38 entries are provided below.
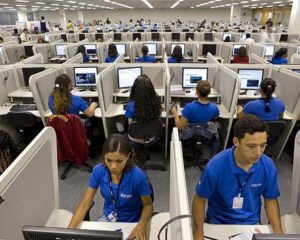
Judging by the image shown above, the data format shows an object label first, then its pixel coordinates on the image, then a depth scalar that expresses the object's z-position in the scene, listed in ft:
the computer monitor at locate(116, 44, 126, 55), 21.98
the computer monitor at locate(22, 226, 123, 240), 2.68
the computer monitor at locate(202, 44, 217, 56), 21.59
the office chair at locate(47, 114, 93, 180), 8.43
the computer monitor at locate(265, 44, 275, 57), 20.79
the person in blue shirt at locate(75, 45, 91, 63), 18.69
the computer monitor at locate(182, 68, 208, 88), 12.28
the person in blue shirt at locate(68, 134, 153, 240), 4.82
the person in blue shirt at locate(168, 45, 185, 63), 16.61
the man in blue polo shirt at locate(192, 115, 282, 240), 4.42
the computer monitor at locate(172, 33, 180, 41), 28.25
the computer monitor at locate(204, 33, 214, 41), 28.18
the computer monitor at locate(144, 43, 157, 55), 22.03
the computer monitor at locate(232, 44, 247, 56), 20.74
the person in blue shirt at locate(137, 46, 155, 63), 17.87
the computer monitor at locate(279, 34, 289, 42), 26.50
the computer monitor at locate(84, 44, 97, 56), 22.35
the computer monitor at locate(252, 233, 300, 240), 2.29
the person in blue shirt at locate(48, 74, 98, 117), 8.73
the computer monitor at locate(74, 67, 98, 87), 12.73
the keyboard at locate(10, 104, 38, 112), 10.69
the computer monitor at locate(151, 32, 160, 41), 28.12
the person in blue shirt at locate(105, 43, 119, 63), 17.82
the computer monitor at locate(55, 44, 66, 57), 22.86
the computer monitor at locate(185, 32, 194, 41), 28.16
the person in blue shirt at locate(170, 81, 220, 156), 8.80
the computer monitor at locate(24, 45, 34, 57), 22.46
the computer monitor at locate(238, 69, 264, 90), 12.09
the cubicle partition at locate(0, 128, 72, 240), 3.57
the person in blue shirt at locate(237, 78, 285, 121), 8.89
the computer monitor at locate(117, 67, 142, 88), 12.29
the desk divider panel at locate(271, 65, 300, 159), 9.82
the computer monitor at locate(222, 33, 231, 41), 27.38
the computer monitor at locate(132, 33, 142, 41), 28.19
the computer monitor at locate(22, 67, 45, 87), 12.59
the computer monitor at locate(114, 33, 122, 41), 28.72
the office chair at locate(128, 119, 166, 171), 8.71
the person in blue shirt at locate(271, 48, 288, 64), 16.05
